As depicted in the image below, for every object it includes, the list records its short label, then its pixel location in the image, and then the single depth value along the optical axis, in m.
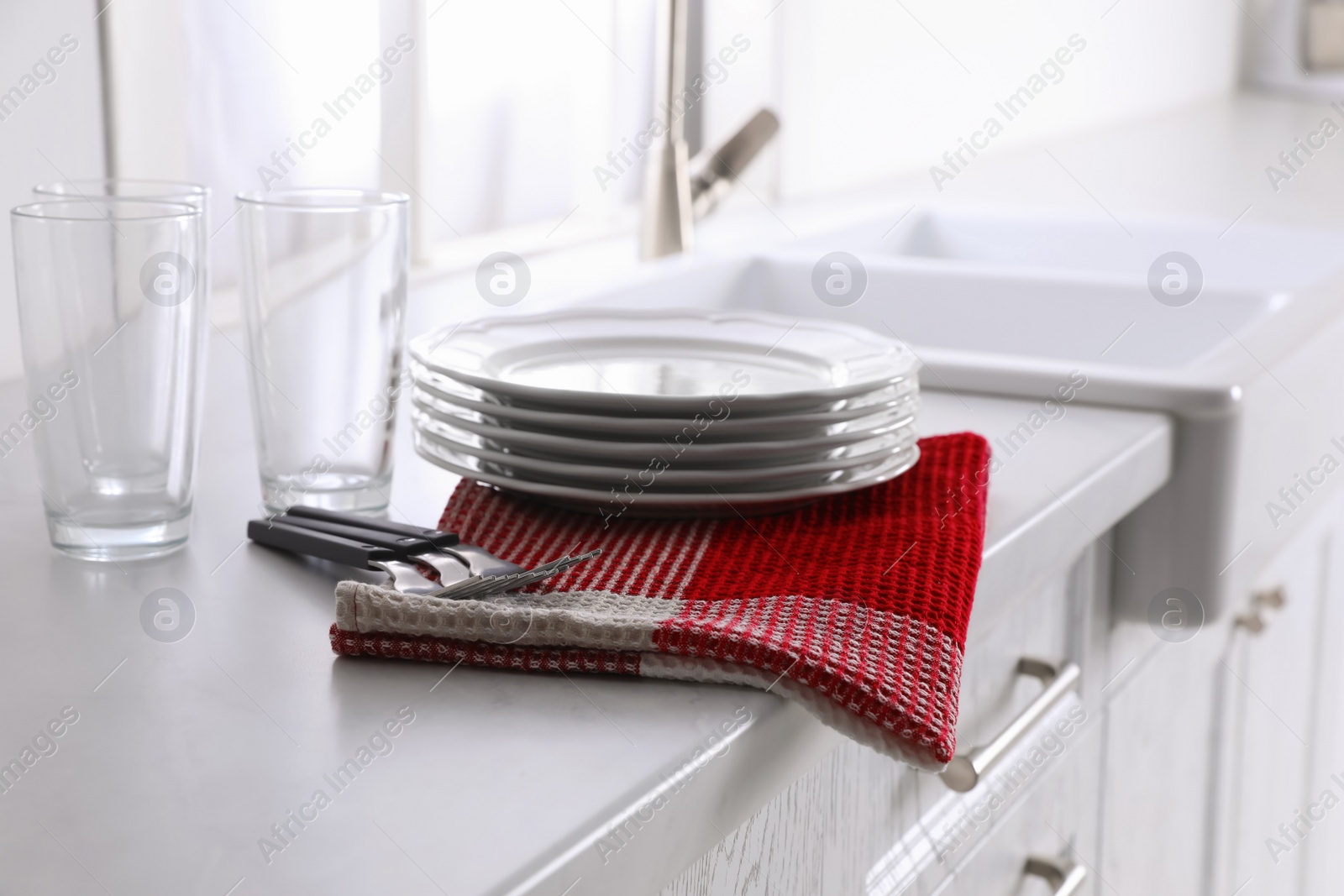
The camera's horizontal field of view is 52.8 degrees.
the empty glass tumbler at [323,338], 0.63
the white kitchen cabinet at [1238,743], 1.03
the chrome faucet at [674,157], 1.43
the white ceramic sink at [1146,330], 0.92
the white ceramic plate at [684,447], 0.63
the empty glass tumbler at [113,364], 0.58
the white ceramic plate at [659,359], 0.64
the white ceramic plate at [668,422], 0.63
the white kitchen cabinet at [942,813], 0.60
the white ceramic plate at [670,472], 0.63
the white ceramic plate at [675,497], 0.63
